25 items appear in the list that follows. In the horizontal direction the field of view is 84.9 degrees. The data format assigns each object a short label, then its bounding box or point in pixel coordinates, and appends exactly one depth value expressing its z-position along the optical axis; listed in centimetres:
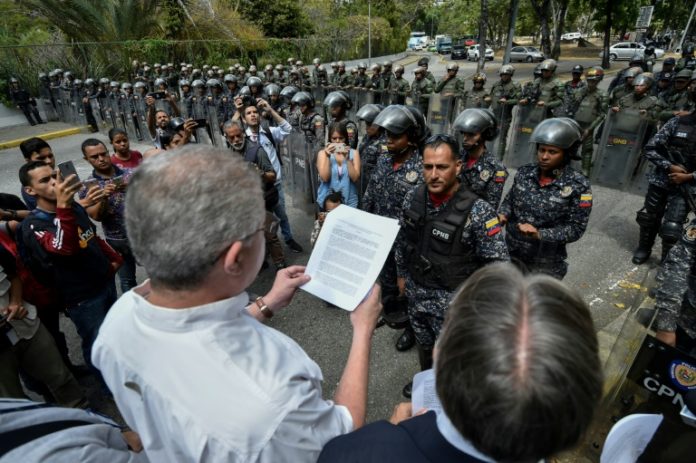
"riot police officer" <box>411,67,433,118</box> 1048
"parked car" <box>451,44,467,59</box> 3737
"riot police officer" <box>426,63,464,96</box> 1014
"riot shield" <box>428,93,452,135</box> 910
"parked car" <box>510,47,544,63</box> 3171
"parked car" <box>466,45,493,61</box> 3569
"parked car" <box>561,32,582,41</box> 4310
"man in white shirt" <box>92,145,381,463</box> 87
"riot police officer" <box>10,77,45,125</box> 1434
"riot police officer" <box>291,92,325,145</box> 576
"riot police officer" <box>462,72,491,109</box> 862
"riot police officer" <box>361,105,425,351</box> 341
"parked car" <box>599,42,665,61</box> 2976
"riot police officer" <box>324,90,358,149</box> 518
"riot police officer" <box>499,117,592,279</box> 293
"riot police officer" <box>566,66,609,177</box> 714
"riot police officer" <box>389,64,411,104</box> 1103
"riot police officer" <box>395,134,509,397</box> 224
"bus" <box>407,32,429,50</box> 5035
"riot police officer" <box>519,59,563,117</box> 780
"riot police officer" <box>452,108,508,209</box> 364
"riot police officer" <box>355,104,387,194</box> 452
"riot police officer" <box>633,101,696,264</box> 395
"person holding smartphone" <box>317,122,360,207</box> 407
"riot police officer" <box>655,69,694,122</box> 634
